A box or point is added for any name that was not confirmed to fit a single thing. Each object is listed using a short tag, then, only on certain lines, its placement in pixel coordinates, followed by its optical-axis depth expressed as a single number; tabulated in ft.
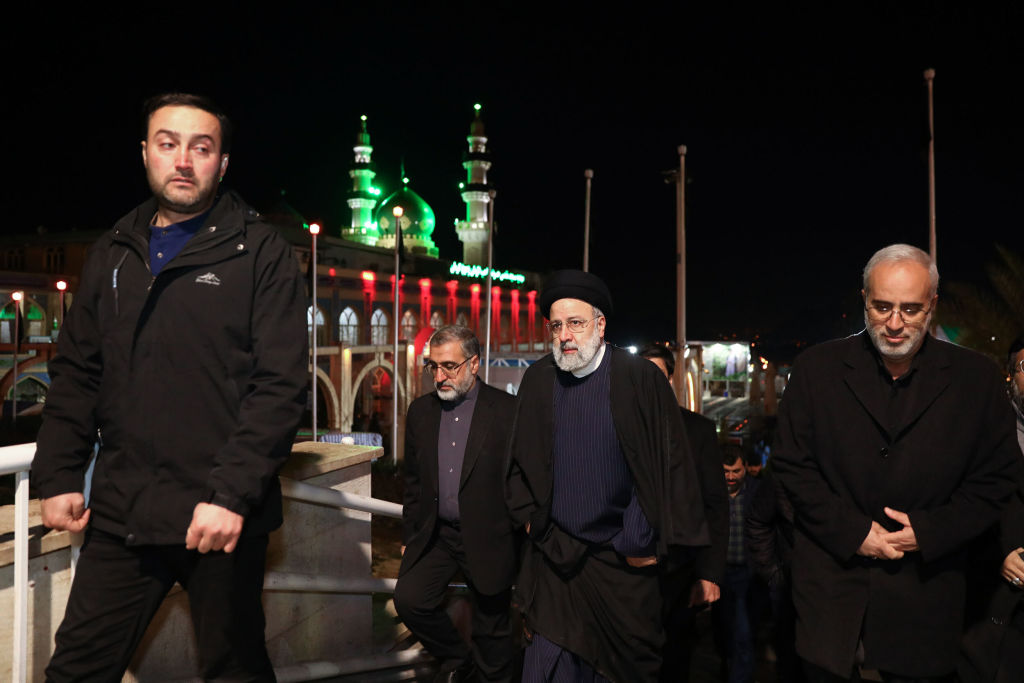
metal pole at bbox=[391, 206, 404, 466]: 63.93
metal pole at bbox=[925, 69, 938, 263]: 49.37
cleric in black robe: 10.23
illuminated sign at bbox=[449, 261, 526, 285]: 157.42
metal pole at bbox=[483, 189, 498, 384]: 71.87
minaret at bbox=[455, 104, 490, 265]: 187.73
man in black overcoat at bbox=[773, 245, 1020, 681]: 8.82
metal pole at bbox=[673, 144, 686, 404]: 61.11
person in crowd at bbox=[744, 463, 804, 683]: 10.20
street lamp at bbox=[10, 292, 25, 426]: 61.57
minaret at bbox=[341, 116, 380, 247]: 191.21
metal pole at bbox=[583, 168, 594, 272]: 73.41
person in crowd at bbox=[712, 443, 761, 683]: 14.98
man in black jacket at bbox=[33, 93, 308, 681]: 6.86
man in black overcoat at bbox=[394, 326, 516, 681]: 12.96
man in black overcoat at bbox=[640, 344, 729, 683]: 11.44
